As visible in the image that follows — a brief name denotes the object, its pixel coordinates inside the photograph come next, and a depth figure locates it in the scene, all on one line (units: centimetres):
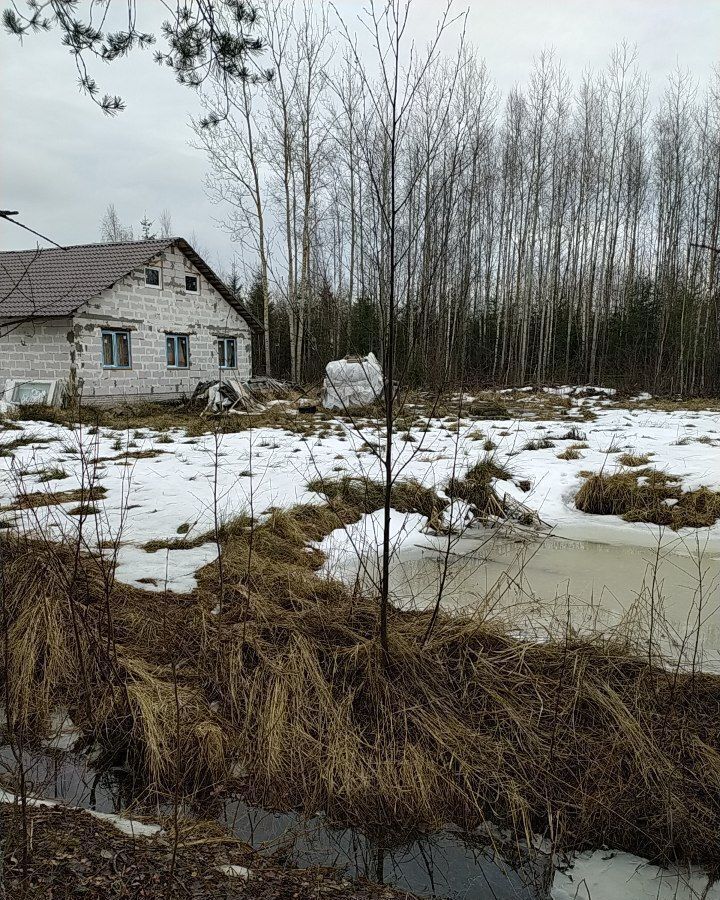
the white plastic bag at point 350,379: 1437
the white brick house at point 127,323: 1441
